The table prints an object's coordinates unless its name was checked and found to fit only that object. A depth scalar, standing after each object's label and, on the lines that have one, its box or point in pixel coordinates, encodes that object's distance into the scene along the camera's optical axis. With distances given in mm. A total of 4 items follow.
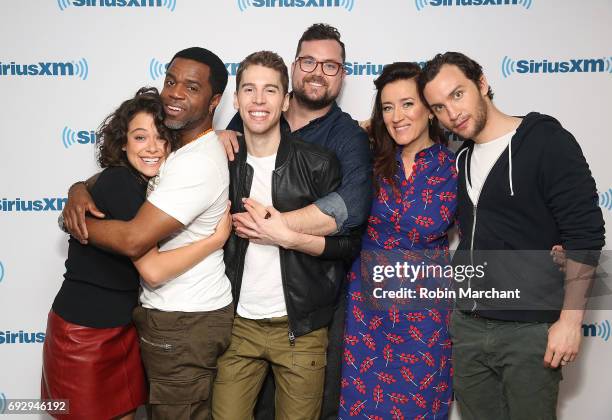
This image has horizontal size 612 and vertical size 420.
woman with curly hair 1737
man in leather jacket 1911
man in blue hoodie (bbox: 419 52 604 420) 1751
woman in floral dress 2008
